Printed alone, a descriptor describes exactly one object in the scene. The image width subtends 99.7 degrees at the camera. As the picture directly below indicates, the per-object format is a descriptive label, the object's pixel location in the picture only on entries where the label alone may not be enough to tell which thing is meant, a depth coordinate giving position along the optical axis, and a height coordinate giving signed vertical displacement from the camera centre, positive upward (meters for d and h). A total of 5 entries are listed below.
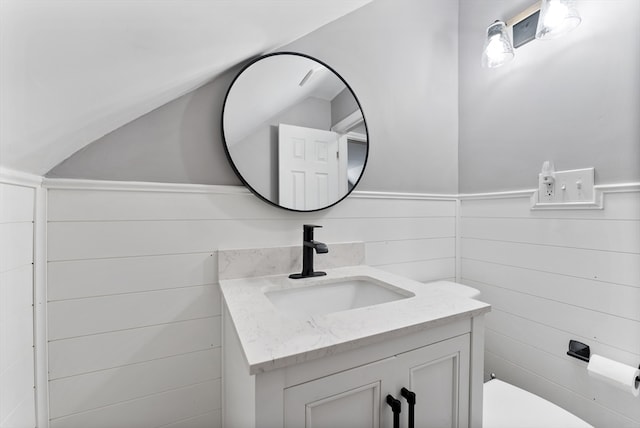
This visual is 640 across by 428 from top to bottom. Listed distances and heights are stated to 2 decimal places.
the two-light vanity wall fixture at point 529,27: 0.99 +0.76
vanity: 0.51 -0.33
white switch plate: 0.98 +0.08
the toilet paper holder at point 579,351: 1.00 -0.52
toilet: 0.87 -0.68
